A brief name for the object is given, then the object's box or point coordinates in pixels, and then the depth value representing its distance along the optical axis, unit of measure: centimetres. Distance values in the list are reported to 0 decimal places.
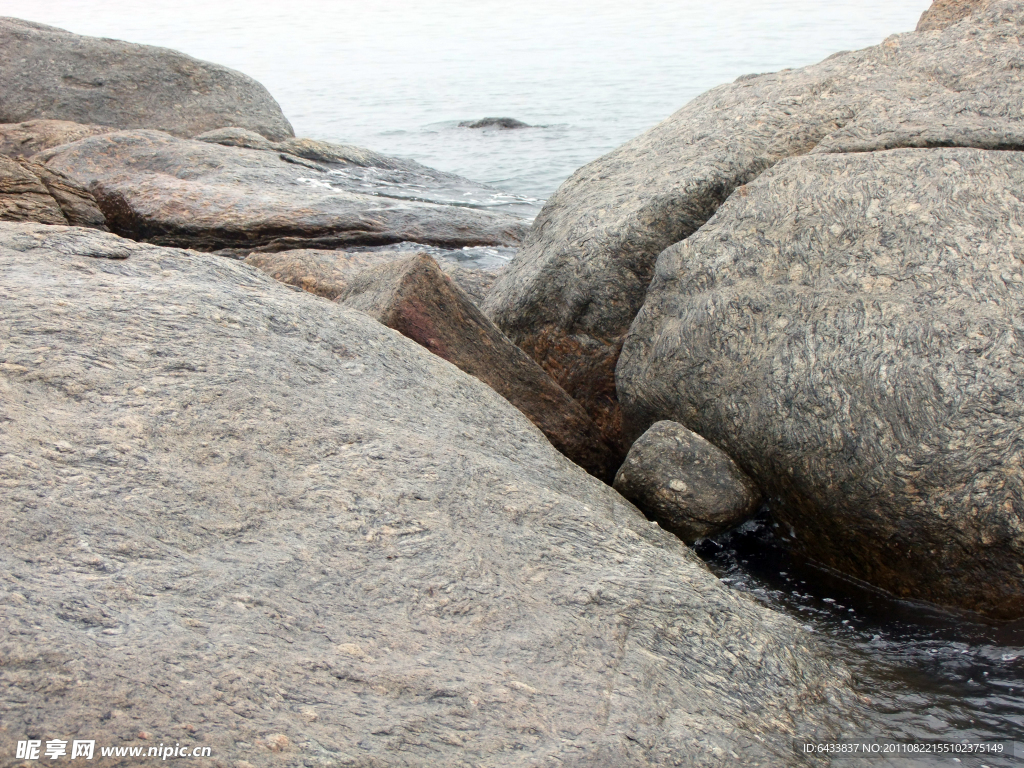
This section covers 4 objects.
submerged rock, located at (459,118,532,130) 2092
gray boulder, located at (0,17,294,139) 1110
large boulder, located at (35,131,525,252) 765
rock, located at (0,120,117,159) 944
